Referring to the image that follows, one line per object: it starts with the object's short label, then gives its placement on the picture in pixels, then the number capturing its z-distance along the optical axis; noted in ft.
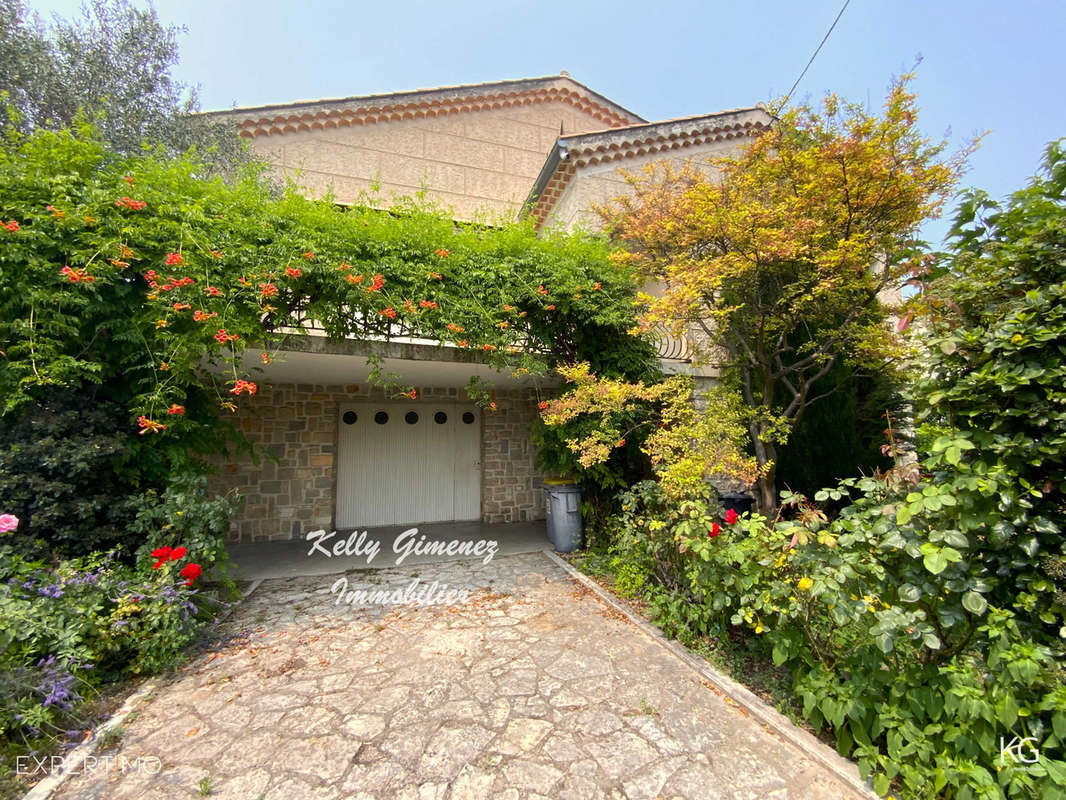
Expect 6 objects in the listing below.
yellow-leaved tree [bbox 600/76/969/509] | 15.33
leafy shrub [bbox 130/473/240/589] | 13.71
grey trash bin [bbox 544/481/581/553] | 23.61
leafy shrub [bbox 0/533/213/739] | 9.45
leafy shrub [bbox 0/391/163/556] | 12.25
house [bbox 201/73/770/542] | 25.61
